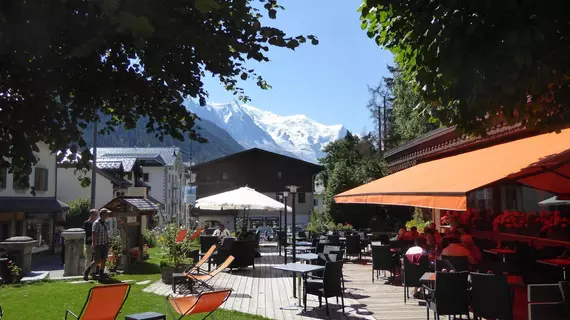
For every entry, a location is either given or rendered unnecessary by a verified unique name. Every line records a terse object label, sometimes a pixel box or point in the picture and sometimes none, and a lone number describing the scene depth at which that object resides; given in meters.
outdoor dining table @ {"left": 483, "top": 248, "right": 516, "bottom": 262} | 9.09
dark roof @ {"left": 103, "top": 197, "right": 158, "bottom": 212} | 14.44
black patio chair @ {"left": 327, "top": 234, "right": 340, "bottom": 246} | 15.06
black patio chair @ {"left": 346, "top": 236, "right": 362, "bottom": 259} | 15.42
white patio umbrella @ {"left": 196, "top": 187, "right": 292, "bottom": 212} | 15.40
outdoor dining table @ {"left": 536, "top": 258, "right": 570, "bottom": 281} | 7.54
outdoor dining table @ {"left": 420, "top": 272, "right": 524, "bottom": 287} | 6.89
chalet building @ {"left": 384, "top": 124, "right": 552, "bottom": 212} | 10.44
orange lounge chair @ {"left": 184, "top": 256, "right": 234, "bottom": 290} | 9.68
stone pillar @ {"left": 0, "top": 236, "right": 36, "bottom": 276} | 14.01
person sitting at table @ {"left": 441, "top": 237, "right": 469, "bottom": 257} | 8.09
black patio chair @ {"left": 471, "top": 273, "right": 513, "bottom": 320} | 5.84
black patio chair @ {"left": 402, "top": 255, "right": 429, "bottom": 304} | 8.35
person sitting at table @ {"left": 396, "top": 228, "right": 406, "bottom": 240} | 12.42
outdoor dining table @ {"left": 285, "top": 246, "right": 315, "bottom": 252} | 14.63
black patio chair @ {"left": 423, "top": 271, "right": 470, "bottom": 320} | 6.32
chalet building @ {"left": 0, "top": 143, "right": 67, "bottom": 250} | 23.66
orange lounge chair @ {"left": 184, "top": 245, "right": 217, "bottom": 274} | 10.75
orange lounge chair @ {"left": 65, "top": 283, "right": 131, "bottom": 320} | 5.77
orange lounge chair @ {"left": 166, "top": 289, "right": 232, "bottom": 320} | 6.02
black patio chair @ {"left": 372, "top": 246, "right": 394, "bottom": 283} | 10.74
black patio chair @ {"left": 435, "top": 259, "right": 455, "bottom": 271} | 7.27
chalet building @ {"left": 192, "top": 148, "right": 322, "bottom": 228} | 50.44
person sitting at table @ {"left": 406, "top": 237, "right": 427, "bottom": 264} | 8.64
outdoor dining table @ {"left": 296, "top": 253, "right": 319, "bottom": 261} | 10.23
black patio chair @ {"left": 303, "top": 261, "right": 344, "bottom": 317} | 7.83
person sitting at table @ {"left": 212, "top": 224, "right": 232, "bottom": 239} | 17.62
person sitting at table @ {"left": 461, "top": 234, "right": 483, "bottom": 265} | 8.74
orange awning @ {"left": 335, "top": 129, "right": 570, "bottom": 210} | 5.79
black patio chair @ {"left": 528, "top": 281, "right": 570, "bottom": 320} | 5.31
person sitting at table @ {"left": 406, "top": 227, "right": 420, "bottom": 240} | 12.24
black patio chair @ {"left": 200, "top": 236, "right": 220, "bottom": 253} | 15.10
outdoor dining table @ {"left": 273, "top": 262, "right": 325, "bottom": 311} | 8.12
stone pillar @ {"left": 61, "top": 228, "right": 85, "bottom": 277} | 13.59
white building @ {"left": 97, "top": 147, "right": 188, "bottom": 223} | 54.47
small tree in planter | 11.49
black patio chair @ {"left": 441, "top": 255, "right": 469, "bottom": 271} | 7.94
